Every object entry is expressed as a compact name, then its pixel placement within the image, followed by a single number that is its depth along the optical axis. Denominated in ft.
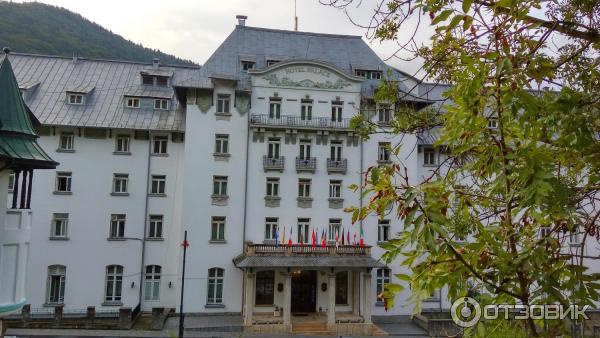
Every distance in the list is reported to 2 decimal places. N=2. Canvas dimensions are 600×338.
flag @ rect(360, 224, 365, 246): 87.33
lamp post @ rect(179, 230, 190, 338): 63.93
